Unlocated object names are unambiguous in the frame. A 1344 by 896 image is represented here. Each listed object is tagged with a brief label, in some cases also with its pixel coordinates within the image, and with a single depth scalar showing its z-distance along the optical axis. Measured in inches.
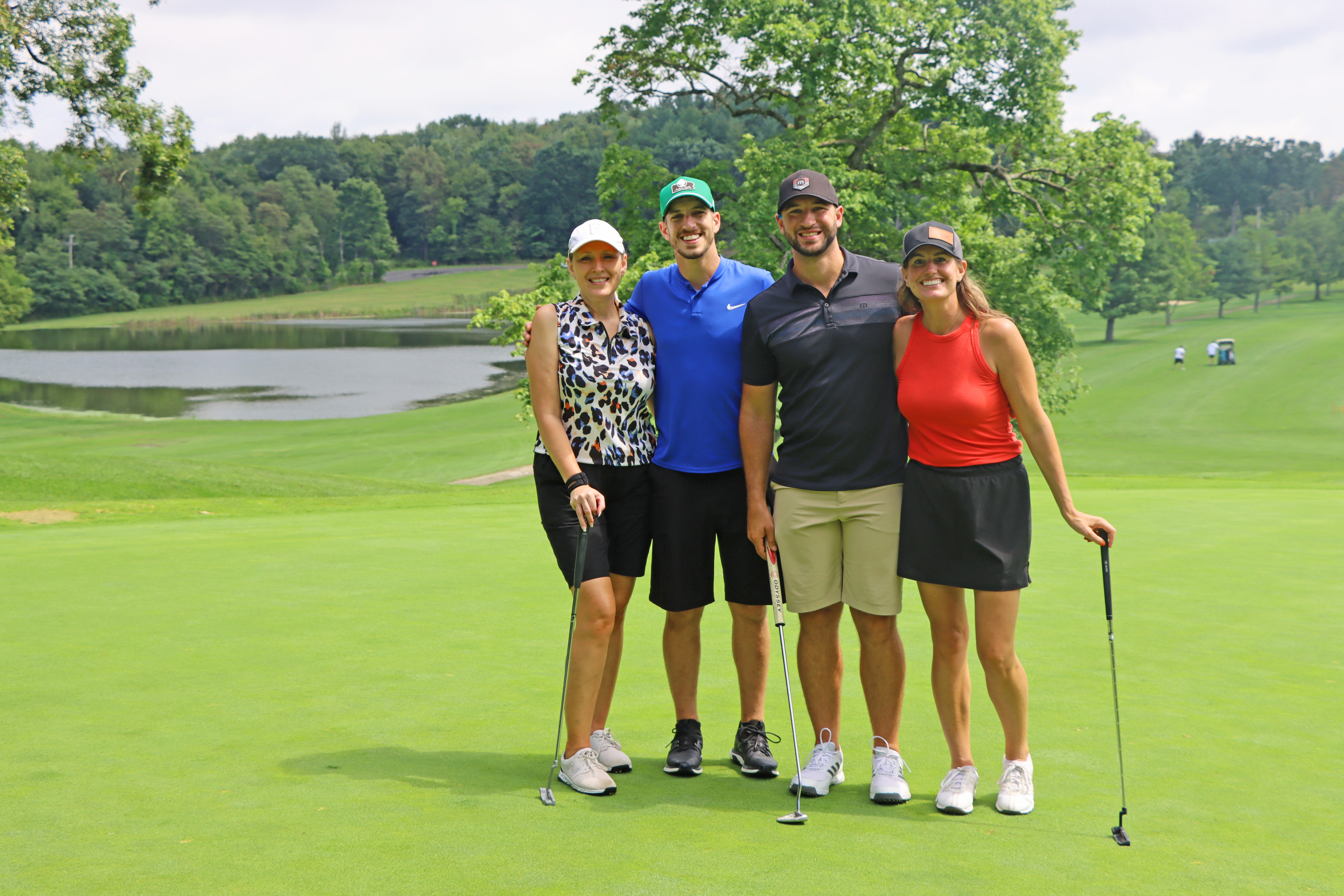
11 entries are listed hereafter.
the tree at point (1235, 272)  3019.2
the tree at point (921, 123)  805.2
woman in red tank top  146.7
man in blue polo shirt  163.9
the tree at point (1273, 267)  3132.4
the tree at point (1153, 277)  2507.4
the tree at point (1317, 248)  3193.9
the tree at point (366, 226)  5689.0
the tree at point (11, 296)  2281.0
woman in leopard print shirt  159.5
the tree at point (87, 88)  756.6
